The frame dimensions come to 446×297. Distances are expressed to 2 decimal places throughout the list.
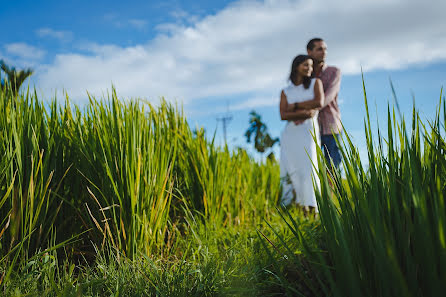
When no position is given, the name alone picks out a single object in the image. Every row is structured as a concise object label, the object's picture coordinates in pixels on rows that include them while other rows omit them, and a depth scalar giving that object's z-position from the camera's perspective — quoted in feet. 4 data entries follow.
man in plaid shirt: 13.99
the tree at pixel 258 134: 125.44
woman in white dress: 13.57
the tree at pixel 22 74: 37.52
